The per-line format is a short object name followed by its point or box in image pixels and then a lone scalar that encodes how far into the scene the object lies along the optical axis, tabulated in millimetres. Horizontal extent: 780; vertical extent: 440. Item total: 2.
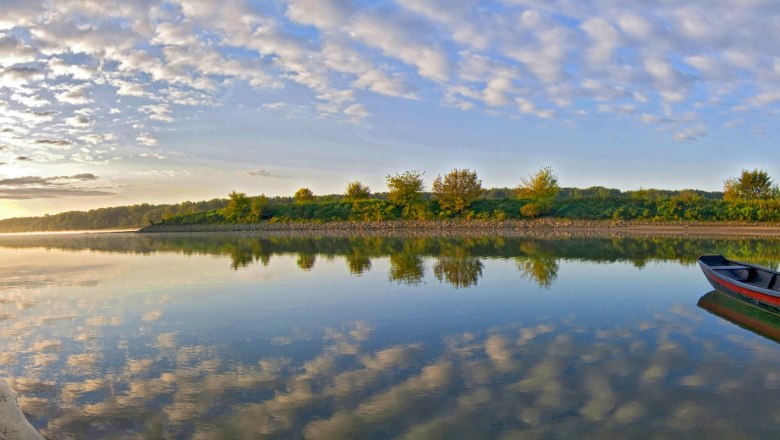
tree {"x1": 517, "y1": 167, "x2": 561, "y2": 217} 92188
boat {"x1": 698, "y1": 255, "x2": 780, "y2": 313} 15422
